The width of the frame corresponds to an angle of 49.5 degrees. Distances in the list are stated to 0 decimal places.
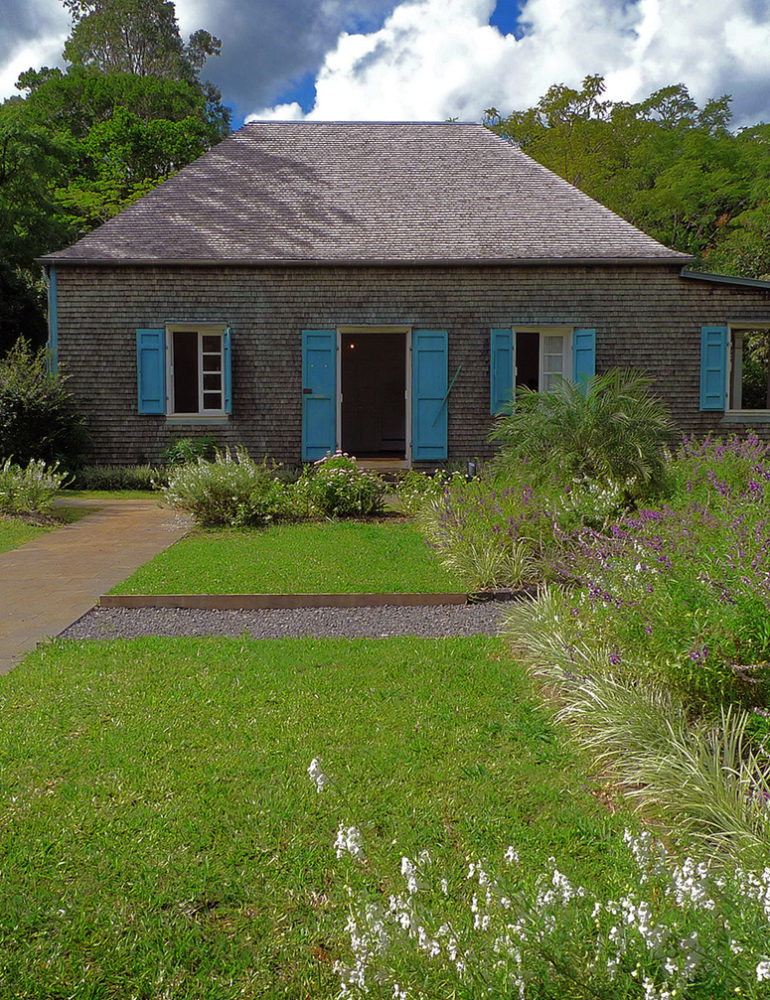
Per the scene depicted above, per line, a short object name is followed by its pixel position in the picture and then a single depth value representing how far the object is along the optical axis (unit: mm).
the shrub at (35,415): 12930
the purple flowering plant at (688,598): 3129
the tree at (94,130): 19844
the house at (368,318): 13969
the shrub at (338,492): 9742
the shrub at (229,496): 9297
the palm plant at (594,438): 7816
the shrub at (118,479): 13688
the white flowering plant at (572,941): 1628
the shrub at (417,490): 10070
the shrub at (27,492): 10109
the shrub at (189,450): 13883
